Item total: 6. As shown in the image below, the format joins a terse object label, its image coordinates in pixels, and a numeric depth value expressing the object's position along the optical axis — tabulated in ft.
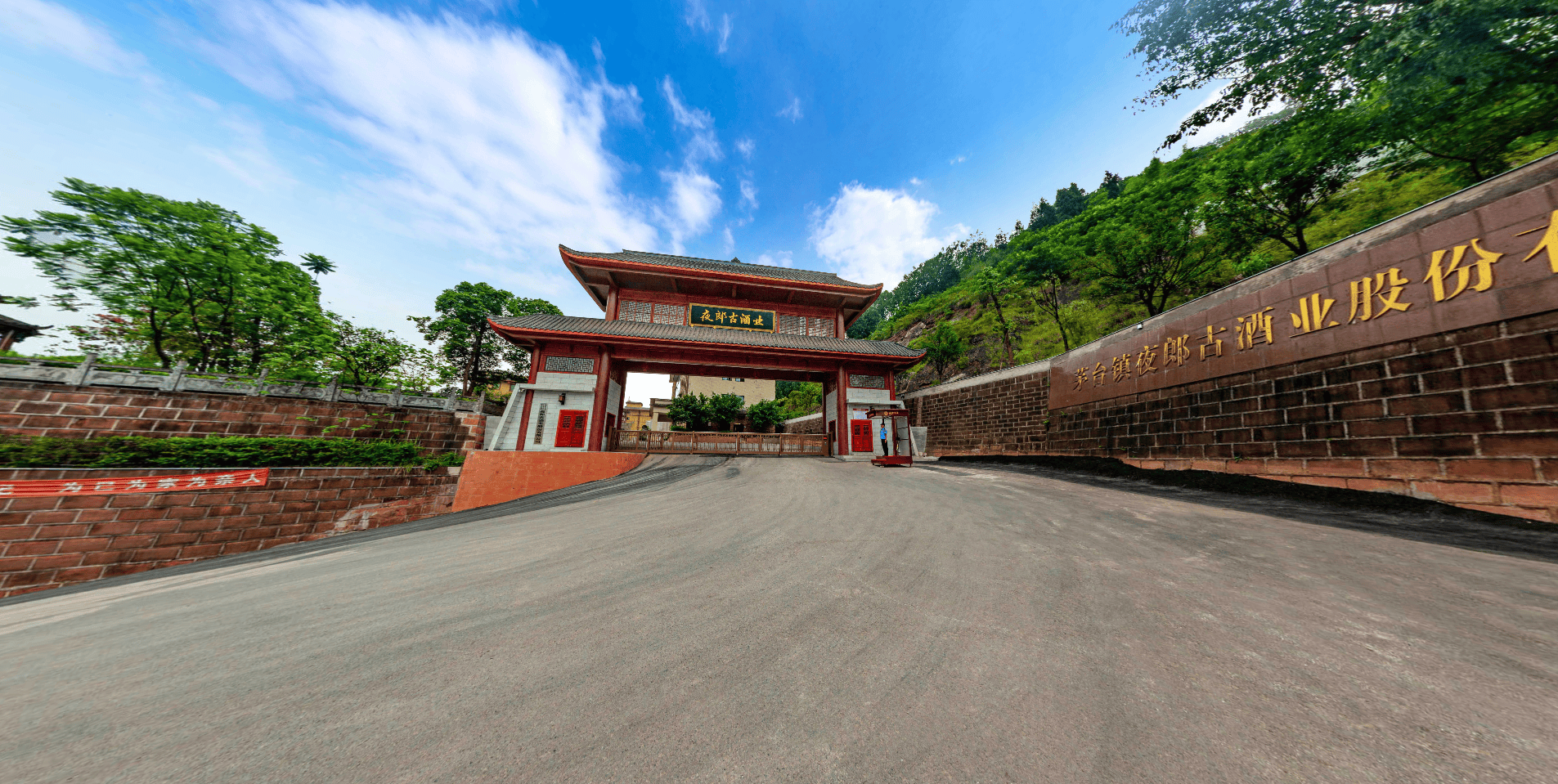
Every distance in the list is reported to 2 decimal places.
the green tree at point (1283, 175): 29.71
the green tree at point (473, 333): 71.67
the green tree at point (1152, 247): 39.58
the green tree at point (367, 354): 48.42
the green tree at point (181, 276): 33.73
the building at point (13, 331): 35.50
